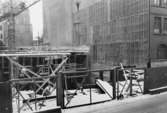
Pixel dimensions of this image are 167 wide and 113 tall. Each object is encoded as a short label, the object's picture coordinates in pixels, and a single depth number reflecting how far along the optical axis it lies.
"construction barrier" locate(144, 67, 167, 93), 8.77
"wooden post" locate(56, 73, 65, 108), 6.82
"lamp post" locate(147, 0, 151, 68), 23.49
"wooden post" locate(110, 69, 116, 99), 8.02
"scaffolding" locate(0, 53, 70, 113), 9.68
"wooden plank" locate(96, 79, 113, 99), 9.93
